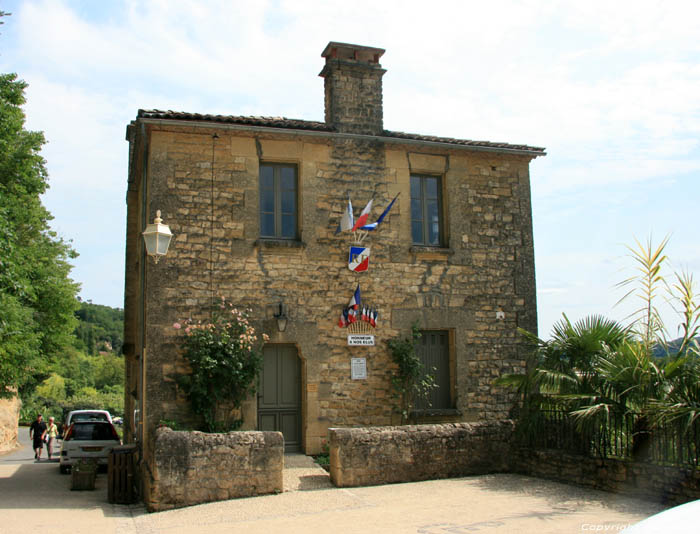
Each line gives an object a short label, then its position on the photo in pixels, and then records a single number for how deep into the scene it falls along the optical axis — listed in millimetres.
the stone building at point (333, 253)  10570
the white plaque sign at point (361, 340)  11148
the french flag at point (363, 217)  11047
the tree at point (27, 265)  13430
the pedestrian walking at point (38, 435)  21438
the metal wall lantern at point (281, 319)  10789
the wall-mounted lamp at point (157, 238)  9523
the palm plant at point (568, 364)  9086
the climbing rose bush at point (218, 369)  9945
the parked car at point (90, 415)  16859
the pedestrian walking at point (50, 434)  21691
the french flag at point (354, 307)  11133
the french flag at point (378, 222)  11188
